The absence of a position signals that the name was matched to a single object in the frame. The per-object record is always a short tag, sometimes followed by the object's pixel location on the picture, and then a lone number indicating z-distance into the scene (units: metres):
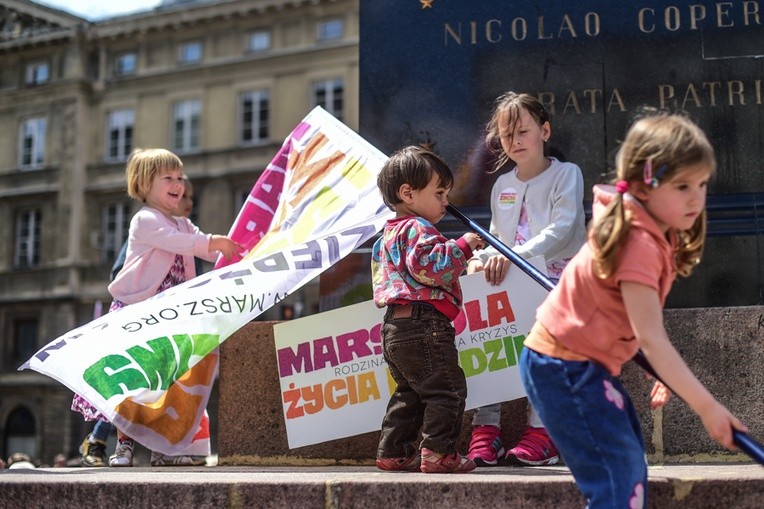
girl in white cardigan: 4.06
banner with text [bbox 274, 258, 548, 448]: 4.14
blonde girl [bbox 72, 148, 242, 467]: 4.84
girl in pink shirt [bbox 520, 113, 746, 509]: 2.46
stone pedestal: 4.02
